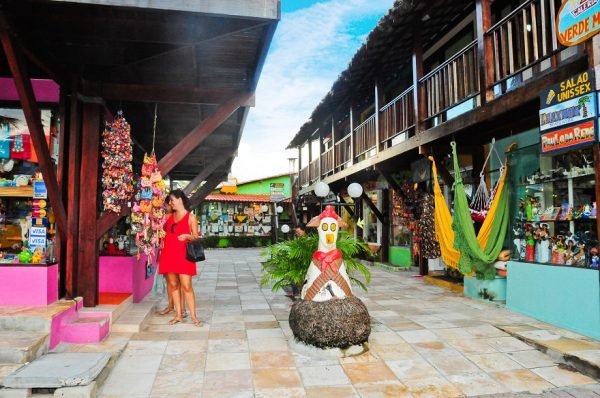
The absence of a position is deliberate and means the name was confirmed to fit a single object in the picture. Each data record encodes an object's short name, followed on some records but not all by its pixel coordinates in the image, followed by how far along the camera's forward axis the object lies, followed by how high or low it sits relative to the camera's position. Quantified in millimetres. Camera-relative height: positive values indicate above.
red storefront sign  4547 +911
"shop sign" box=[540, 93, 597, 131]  4507 +1189
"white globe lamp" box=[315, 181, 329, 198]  10948 +812
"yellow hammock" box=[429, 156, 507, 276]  7340 -191
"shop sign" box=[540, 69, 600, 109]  4496 +1437
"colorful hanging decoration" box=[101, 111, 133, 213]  5705 +836
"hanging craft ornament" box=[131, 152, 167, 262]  6031 +233
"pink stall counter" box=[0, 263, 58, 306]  4711 -659
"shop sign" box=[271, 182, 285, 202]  20506 +1462
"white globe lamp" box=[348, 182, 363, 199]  11203 +812
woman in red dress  5457 -386
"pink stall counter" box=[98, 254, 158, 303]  6480 -781
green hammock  6691 -300
